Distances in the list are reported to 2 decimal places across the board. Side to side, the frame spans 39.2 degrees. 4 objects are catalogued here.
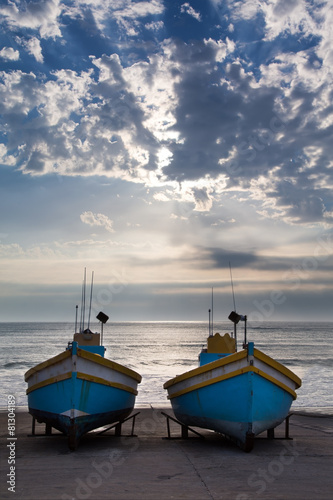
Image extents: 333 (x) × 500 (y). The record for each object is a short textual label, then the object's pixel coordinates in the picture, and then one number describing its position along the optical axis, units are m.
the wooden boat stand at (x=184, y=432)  10.86
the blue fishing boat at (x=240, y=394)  9.05
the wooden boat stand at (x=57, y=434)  11.14
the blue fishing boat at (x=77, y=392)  9.36
